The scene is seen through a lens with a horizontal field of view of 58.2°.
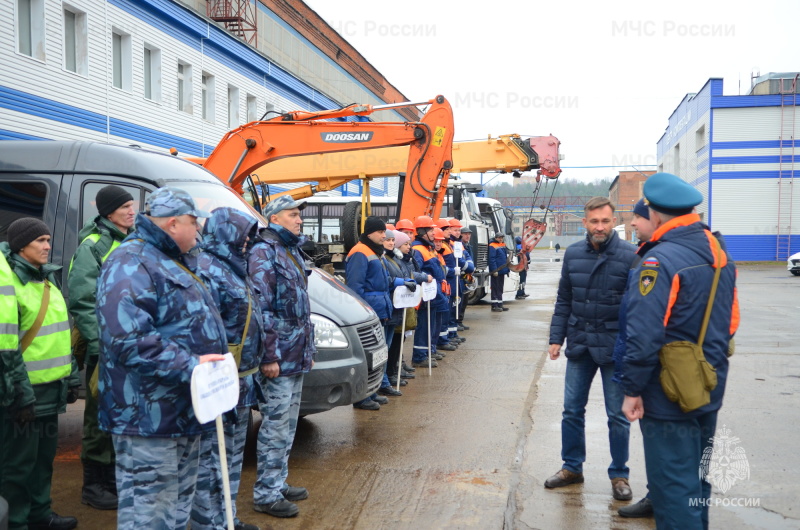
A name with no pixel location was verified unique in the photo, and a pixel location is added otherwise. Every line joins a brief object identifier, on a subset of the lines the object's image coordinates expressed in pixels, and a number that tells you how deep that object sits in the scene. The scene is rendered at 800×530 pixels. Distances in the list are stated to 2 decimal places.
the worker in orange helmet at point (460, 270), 12.52
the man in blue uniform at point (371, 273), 7.48
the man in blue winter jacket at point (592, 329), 4.91
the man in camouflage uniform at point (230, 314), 3.92
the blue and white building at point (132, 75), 13.99
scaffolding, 24.89
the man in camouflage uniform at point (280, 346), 4.57
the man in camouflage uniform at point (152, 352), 3.16
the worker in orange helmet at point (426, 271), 10.17
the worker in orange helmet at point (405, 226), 9.94
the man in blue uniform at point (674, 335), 3.53
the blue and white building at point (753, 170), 44.59
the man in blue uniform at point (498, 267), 16.88
